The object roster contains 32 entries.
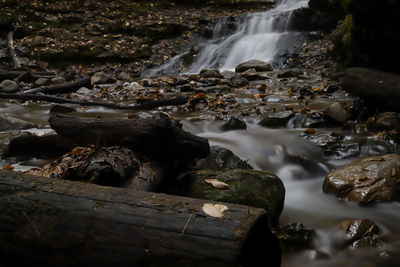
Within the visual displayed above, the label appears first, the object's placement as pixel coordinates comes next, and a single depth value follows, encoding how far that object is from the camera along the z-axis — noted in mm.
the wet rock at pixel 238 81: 8820
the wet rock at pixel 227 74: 10764
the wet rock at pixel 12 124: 4785
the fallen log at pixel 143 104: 6117
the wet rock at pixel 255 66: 11523
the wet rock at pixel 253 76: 9953
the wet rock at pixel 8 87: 8219
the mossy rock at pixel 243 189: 2357
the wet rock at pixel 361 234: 2370
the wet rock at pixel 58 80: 9838
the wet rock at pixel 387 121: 4372
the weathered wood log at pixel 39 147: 2930
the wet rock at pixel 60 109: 6129
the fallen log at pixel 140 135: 2477
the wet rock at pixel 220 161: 3129
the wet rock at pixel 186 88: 8430
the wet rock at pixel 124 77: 11330
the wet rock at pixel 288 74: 9867
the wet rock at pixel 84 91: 8500
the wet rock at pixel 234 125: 5117
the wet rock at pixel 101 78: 10422
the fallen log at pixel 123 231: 1311
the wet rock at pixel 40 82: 9359
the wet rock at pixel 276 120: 5223
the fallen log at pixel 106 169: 2061
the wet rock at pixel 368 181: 2898
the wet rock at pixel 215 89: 8008
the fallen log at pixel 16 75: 9439
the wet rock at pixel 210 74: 10250
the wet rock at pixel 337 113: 5020
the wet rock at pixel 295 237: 2411
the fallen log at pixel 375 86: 4695
